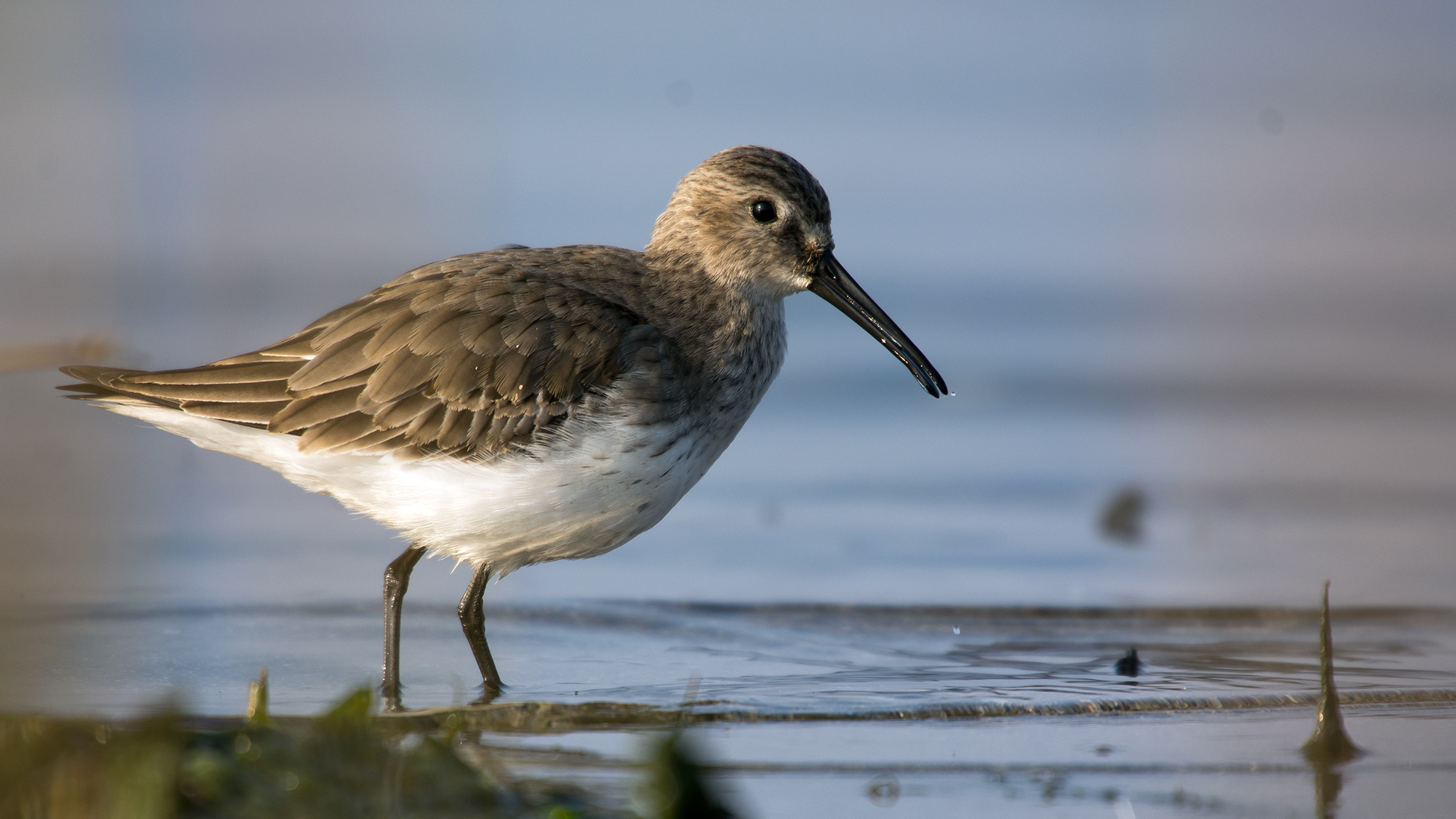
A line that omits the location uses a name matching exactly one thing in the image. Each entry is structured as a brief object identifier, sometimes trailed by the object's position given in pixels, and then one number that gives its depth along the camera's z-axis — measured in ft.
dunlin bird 32.09
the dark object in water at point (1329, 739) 25.81
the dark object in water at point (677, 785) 19.26
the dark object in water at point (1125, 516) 45.85
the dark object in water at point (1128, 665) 33.27
